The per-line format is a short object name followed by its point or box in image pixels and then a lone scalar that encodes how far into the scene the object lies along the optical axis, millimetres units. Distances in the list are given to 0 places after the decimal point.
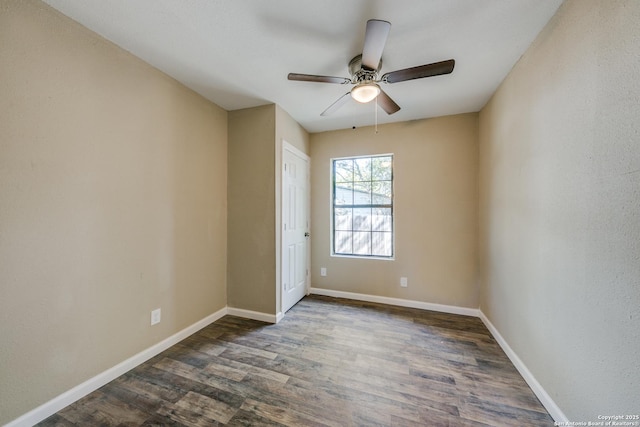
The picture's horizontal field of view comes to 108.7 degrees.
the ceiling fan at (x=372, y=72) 1387
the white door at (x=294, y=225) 2896
